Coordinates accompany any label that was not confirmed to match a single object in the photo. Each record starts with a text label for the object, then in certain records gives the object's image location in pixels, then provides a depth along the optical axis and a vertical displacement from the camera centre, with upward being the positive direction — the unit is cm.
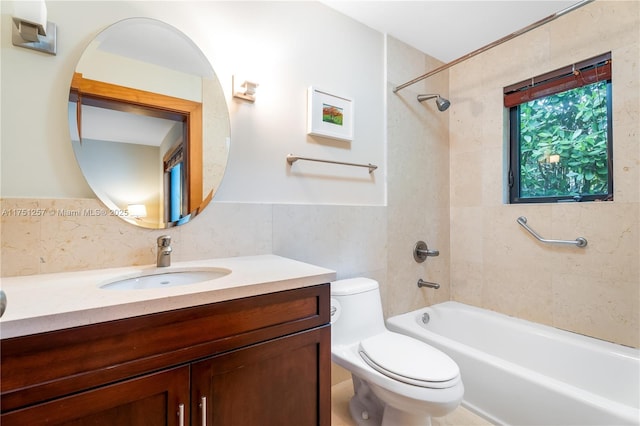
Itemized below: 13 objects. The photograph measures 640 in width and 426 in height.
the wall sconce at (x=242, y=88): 138 +60
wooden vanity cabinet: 62 -40
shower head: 194 +74
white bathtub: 120 -81
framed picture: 162 +57
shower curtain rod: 126 +90
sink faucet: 111 -15
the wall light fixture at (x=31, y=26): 94 +63
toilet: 112 -66
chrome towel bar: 155 +29
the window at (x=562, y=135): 168 +50
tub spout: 202 -52
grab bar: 168 -17
